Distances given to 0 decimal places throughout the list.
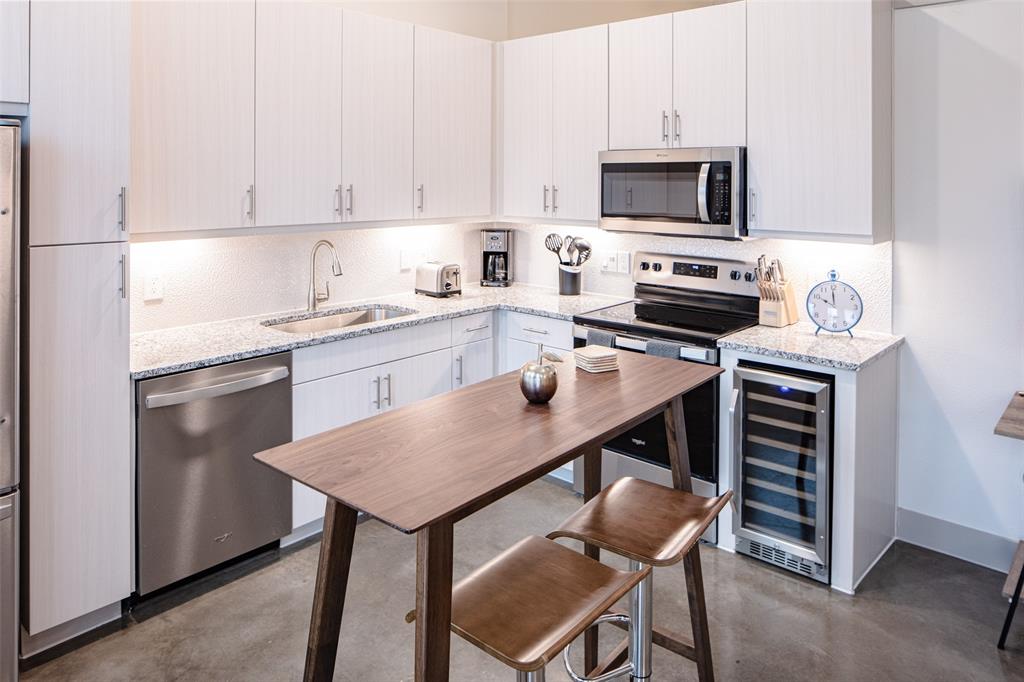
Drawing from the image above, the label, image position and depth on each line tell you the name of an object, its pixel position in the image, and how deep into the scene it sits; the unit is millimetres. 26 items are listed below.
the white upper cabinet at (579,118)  3879
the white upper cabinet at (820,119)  2998
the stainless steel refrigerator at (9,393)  2141
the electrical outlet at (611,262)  4281
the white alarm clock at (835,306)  3221
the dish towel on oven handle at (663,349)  3352
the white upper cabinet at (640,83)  3600
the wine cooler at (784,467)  2969
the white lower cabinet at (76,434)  2391
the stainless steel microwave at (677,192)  3387
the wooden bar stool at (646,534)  1841
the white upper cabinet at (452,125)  3957
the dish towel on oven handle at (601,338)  3603
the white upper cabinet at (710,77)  3328
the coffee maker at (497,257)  4609
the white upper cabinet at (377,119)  3586
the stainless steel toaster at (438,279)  4207
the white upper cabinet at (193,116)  2848
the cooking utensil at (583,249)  4234
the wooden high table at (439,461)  1408
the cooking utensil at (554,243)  4367
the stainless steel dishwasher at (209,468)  2730
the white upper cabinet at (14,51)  2212
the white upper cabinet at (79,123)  2312
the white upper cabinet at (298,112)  3227
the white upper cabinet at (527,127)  4152
